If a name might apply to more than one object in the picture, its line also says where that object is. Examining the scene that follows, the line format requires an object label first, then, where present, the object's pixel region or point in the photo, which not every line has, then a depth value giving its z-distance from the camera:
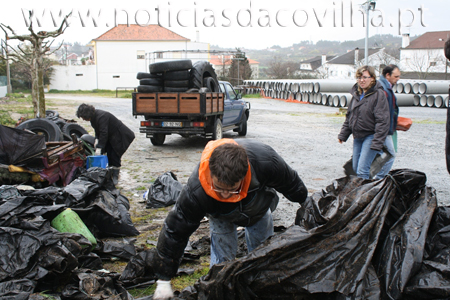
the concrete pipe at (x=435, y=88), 23.77
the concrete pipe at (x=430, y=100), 23.44
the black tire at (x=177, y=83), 11.00
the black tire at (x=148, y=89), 10.69
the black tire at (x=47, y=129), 7.87
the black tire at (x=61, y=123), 9.73
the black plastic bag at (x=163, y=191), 5.74
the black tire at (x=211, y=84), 11.28
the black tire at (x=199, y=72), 10.99
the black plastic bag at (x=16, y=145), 5.65
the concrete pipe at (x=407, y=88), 25.50
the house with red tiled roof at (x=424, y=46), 55.22
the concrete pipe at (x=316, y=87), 27.84
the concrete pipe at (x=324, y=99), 26.54
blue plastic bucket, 6.89
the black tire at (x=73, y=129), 9.27
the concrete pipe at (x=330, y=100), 26.11
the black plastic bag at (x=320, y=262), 2.15
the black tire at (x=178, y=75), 10.98
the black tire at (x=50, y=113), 13.12
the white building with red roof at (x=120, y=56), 54.78
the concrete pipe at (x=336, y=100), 25.41
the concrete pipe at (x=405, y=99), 24.11
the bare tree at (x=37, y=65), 12.10
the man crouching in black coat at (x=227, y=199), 2.20
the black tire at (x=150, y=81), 11.04
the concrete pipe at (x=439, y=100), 22.67
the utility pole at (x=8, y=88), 42.82
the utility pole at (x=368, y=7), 26.03
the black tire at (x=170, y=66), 10.80
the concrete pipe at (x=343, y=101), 24.46
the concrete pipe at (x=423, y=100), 23.95
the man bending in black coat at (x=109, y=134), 7.24
